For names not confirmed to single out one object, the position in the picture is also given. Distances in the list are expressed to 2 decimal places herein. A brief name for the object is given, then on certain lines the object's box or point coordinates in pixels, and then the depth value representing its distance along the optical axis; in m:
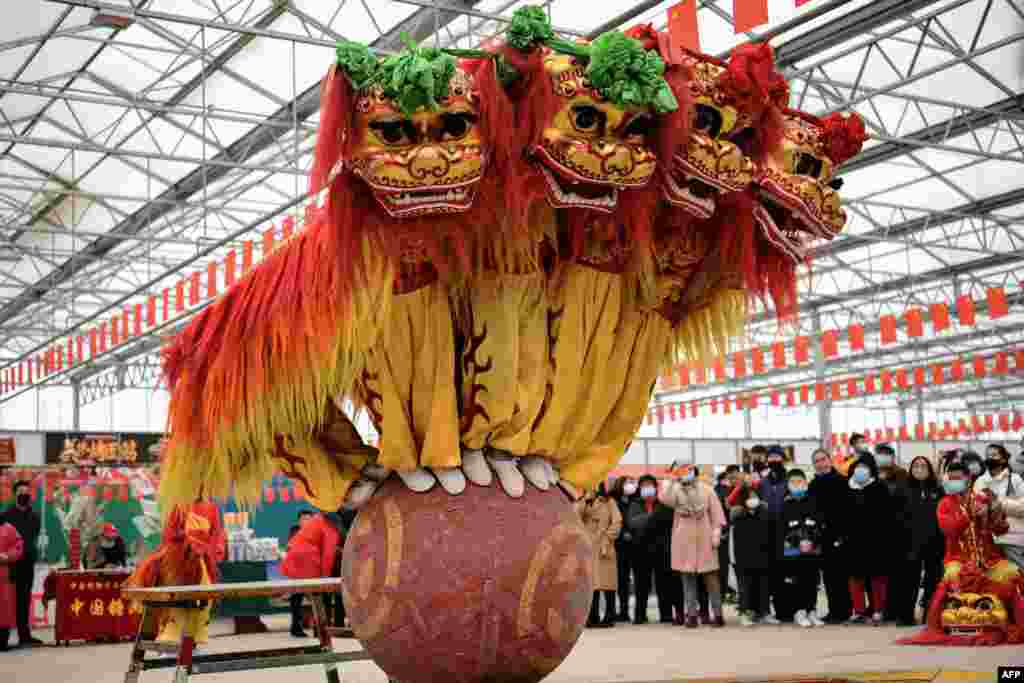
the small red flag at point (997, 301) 16.69
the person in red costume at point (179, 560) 7.02
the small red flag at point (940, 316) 17.70
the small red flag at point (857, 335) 20.17
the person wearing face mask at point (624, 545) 11.05
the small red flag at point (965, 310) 16.91
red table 10.61
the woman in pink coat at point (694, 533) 10.15
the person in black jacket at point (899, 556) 9.09
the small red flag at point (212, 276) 14.02
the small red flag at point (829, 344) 19.75
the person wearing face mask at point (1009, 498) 7.22
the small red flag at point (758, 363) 17.11
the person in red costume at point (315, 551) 10.00
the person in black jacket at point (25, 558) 10.56
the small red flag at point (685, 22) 8.45
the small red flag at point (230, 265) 14.00
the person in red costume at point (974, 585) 7.06
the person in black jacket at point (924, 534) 9.08
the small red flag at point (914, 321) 17.90
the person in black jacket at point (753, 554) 10.04
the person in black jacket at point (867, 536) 9.23
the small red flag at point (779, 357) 18.14
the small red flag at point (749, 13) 7.39
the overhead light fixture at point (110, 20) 12.02
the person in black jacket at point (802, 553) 9.68
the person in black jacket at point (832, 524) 9.57
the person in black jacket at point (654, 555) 10.82
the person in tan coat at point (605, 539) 10.72
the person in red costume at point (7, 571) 10.12
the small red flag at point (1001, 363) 21.81
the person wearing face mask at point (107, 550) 11.41
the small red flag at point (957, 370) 22.89
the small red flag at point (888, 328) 18.61
